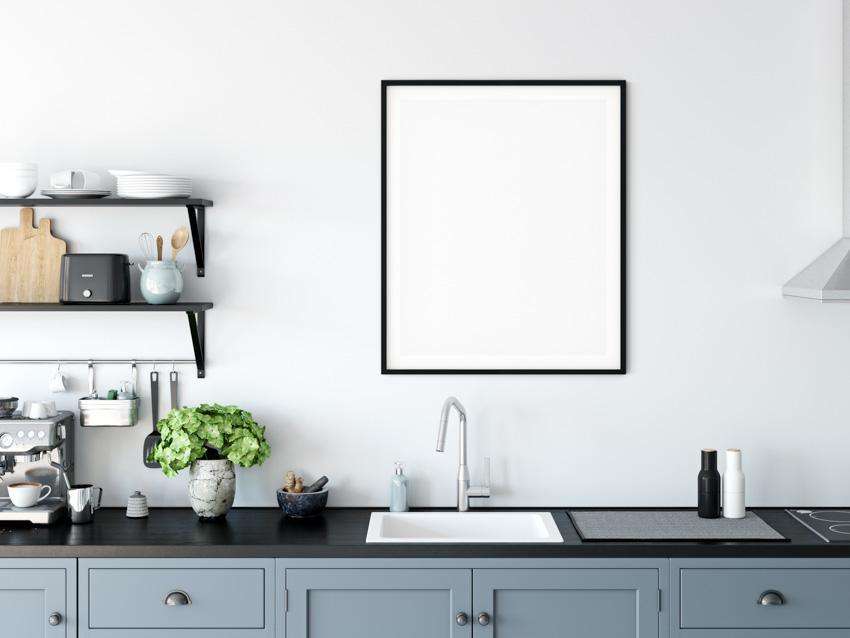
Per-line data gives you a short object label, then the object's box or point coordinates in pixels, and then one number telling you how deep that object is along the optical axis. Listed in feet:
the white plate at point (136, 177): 8.67
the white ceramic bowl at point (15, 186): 8.78
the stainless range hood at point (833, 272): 8.26
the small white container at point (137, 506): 8.90
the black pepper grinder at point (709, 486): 8.74
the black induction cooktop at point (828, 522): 8.13
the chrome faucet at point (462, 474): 8.86
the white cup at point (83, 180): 8.70
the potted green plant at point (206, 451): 8.64
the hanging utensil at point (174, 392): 9.34
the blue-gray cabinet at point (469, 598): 7.81
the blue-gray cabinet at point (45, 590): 7.82
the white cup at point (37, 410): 8.84
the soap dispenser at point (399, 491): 9.07
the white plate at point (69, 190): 8.67
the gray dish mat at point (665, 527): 8.05
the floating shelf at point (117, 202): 8.66
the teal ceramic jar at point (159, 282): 8.79
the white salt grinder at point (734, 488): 8.75
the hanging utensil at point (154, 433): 9.31
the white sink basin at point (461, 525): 8.99
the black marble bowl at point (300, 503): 8.83
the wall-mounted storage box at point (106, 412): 9.11
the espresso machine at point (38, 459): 8.62
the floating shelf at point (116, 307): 8.62
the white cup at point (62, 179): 8.67
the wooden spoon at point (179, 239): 9.15
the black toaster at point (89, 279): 8.71
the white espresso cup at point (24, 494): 8.58
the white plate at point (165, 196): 8.71
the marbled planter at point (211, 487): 8.66
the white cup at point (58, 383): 9.21
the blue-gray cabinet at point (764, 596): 7.77
